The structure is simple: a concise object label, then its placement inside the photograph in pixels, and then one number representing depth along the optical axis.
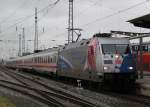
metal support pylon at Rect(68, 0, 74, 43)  46.29
